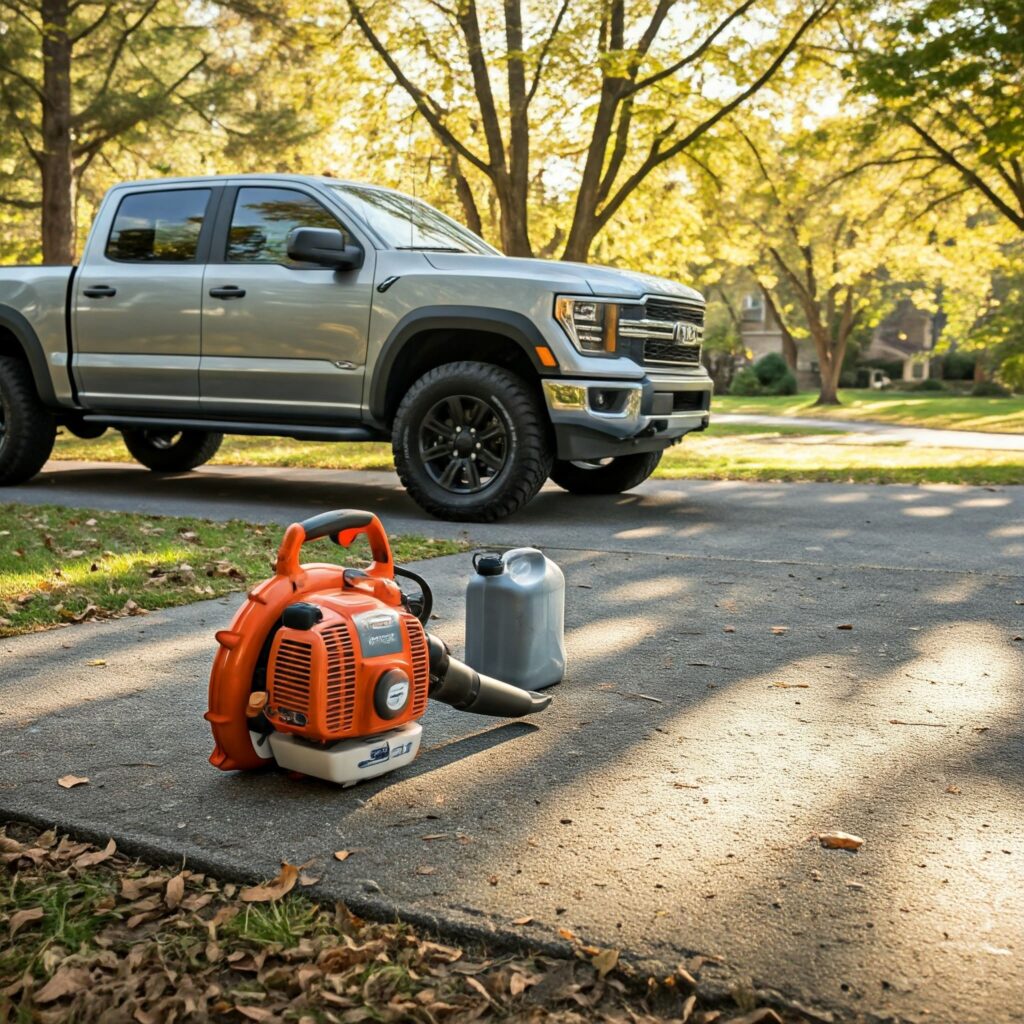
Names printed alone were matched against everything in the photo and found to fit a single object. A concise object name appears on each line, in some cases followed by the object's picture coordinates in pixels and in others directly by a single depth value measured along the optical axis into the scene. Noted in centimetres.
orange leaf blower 302
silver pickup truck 768
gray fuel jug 408
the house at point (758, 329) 7481
